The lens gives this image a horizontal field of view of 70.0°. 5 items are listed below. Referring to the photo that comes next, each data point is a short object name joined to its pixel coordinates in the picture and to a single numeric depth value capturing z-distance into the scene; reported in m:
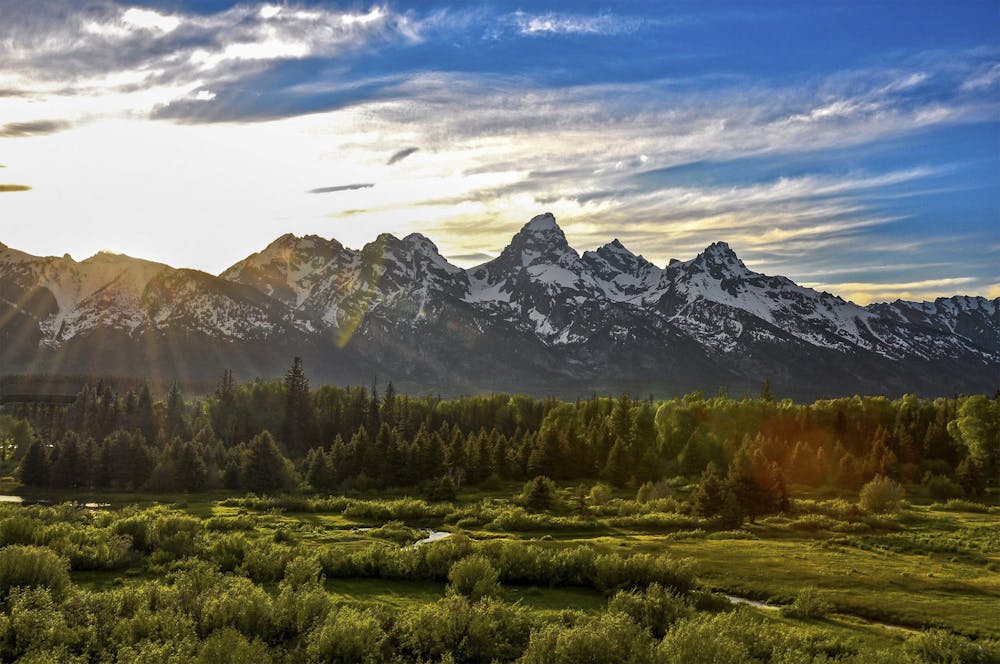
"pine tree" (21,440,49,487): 110.88
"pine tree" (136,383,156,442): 140.25
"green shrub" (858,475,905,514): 83.00
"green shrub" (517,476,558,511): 87.25
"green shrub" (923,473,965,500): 98.89
